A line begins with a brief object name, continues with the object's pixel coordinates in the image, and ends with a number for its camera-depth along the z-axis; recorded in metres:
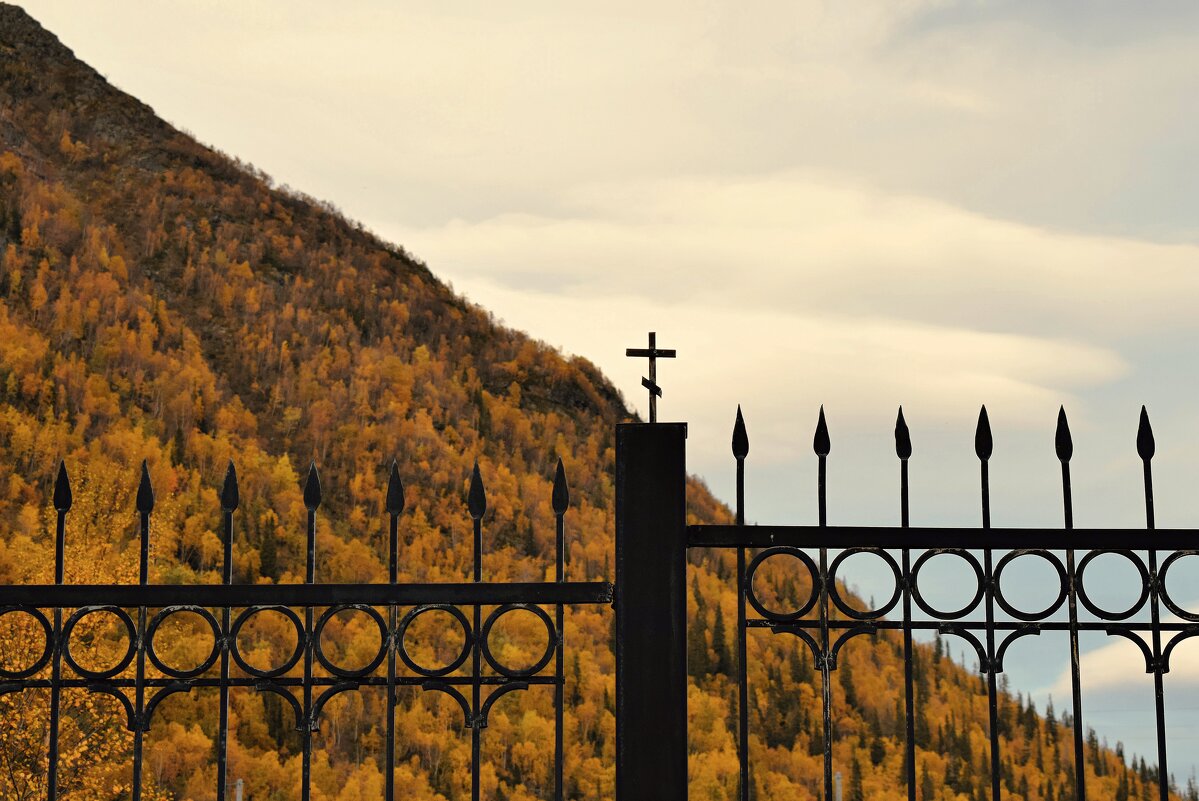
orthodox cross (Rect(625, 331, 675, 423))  9.88
